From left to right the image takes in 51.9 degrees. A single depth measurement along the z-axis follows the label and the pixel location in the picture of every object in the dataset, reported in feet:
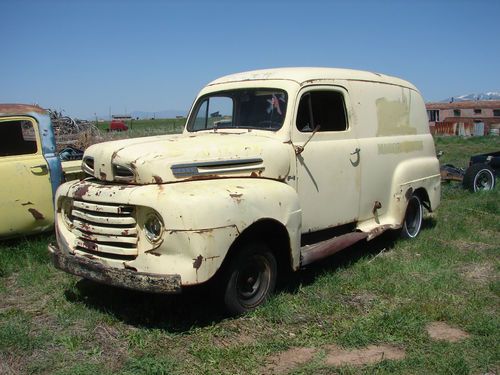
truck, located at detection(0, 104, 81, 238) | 19.12
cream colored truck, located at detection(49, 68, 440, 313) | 12.09
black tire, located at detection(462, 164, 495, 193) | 33.99
